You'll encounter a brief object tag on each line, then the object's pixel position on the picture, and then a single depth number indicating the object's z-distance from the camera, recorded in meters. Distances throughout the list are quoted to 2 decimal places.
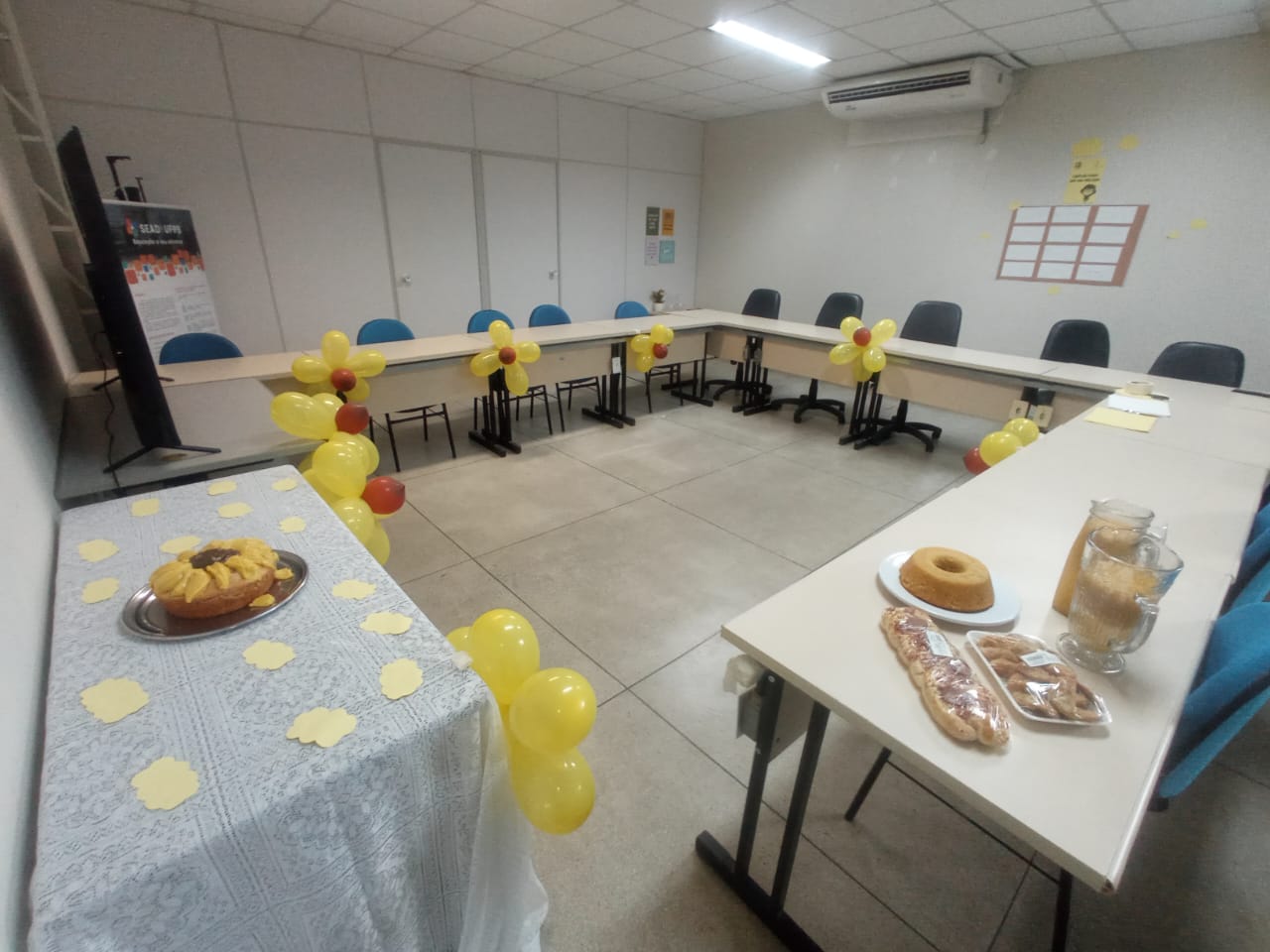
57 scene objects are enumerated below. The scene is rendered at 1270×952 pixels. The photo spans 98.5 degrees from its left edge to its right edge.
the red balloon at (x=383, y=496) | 2.08
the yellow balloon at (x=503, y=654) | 1.11
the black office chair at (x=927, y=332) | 4.43
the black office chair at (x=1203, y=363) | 3.34
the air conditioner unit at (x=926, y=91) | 4.29
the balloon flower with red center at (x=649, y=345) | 4.50
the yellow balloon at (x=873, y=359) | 3.88
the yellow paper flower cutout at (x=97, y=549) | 1.20
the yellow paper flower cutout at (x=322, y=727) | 0.81
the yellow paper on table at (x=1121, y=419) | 2.37
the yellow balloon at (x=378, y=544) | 1.95
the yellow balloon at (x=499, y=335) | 3.68
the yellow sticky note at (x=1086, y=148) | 4.27
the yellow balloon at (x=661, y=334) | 4.49
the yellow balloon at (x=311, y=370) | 2.89
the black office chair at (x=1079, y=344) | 3.84
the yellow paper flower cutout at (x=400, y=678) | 0.90
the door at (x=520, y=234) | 5.60
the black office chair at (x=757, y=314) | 5.44
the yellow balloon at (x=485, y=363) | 3.61
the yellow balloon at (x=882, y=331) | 4.03
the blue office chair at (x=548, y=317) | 4.91
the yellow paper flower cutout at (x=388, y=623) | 1.03
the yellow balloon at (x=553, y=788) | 1.00
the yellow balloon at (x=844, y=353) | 3.98
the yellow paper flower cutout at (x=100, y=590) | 1.07
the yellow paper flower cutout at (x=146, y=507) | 1.39
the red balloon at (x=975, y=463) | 2.62
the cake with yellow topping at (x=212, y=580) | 1.00
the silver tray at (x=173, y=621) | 0.98
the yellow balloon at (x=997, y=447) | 2.45
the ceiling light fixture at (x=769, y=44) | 3.82
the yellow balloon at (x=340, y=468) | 1.90
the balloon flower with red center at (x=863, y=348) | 3.91
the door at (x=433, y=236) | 4.99
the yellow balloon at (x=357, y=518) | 1.86
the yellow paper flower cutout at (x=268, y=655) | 0.93
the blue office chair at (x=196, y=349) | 3.26
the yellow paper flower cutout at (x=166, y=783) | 0.72
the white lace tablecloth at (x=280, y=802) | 0.67
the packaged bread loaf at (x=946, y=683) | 0.83
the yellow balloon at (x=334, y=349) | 2.94
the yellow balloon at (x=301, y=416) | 2.09
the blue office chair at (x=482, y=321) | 4.45
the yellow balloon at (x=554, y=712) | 0.96
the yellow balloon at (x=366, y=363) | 3.05
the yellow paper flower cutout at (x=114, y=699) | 0.83
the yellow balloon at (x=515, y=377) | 3.72
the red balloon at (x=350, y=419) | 2.36
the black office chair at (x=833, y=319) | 5.07
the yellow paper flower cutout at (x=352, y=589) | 1.12
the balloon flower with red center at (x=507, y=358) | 3.63
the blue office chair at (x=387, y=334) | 3.90
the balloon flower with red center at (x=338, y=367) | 2.91
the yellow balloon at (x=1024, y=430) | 2.56
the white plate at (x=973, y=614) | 1.07
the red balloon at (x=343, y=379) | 2.97
